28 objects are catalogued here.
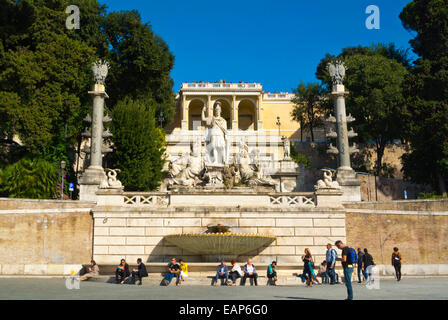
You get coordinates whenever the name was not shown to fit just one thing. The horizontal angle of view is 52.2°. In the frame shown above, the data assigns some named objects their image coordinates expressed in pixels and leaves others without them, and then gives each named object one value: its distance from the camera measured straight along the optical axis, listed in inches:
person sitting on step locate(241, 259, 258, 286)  675.4
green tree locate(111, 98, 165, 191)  1315.2
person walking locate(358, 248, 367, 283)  724.7
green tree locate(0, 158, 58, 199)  1064.2
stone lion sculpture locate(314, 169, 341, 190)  885.2
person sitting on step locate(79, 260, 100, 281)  743.7
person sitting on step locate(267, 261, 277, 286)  680.4
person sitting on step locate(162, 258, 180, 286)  665.0
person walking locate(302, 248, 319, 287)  639.1
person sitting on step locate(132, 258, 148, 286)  687.1
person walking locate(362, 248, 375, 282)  729.6
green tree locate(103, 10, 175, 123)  1590.8
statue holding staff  916.7
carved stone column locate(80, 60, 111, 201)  1022.4
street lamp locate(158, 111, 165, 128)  1721.2
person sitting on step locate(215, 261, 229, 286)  671.8
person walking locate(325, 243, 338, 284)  654.5
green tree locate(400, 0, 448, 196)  1227.2
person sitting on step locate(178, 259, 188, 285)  688.9
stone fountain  759.1
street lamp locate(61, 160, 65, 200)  1102.9
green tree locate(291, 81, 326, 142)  2028.8
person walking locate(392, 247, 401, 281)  740.6
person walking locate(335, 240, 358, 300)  458.0
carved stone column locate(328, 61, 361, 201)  1044.5
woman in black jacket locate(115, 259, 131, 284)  708.0
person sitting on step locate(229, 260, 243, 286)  685.9
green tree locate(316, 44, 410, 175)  1592.8
